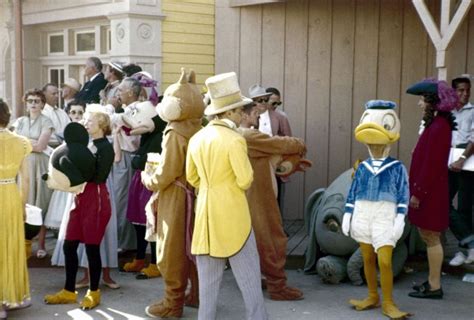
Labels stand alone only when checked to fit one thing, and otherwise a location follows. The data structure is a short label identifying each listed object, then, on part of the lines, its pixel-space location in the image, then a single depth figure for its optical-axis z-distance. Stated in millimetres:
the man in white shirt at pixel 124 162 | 6398
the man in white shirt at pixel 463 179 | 6312
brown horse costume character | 5055
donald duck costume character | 5051
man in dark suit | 7734
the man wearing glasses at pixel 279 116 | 7633
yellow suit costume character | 4445
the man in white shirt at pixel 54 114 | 7195
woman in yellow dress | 5055
